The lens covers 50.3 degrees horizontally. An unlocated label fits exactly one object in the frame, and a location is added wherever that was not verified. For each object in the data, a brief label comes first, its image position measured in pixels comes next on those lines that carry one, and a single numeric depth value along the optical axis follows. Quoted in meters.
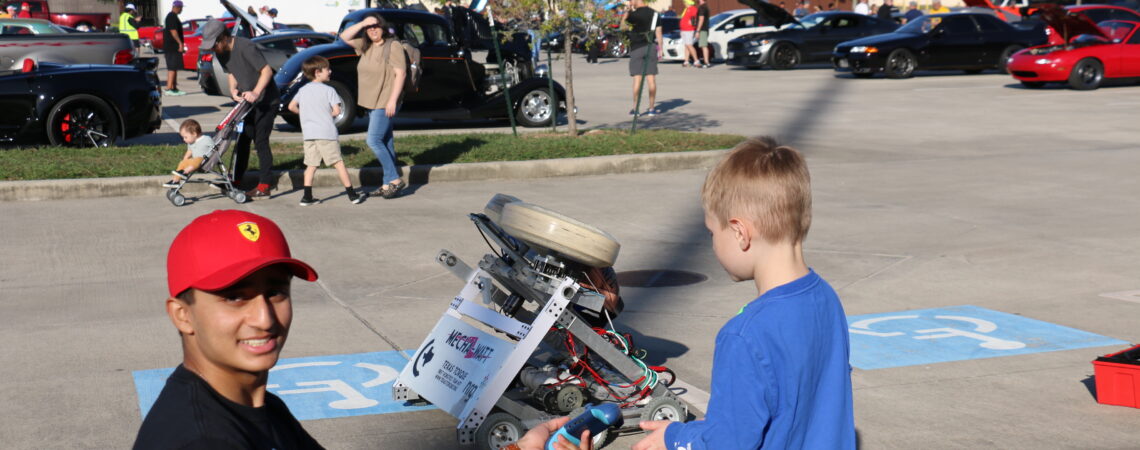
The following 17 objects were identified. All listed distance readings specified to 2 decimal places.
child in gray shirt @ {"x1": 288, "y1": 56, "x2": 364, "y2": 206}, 11.32
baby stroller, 11.48
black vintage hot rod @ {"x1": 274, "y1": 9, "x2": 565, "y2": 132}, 18.20
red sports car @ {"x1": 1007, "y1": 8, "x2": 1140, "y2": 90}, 23.98
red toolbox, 5.66
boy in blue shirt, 2.69
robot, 4.93
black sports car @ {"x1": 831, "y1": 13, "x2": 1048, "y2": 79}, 27.75
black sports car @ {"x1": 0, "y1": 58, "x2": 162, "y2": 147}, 14.26
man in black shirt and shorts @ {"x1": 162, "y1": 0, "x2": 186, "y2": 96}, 24.50
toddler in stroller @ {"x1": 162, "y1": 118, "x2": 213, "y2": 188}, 11.46
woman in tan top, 11.91
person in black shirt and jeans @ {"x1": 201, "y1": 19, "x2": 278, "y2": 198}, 11.99
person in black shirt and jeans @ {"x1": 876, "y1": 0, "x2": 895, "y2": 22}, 38.44
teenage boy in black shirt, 2.08
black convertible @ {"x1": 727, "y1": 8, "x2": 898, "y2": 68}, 31.50
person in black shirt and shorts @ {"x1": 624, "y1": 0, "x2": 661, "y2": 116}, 18.81
